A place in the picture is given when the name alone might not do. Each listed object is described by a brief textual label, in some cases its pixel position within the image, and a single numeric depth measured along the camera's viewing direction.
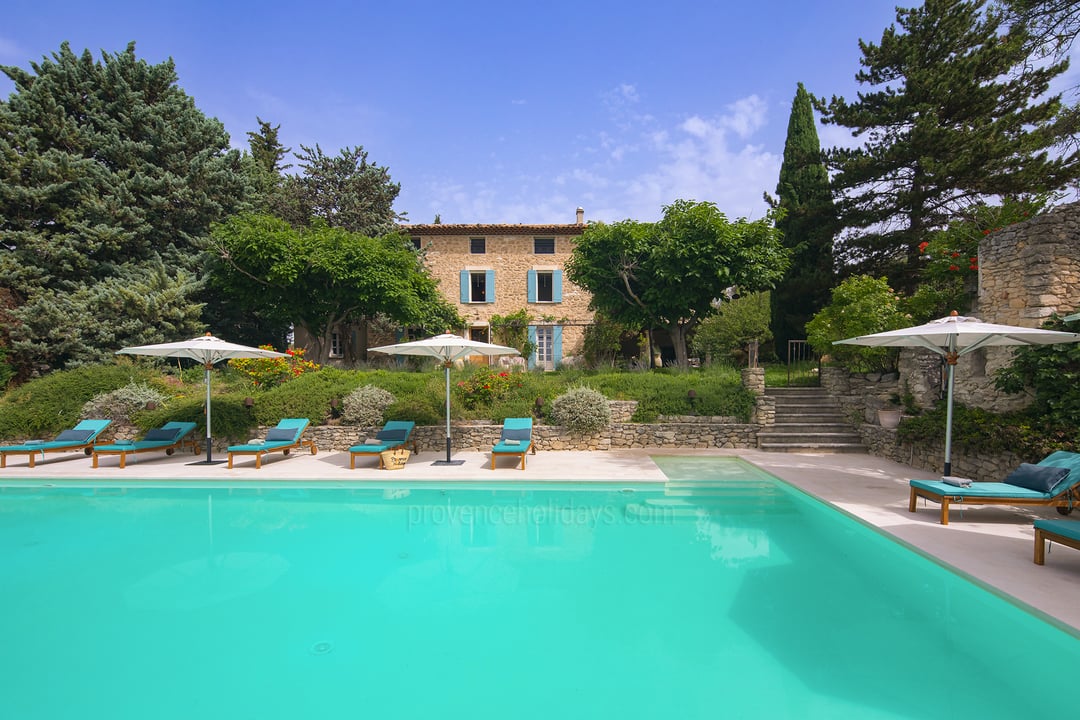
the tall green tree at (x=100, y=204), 14.03
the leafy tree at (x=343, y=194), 19.95
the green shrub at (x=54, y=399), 10.57
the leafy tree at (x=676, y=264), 14.09
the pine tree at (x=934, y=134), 13.62
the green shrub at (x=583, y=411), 10.42
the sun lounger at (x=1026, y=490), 5.05
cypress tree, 17.16
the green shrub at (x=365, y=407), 10.52
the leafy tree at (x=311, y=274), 15.34
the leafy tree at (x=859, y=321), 10.57
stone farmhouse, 20.97
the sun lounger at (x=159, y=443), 8.73
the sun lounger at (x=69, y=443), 8.82
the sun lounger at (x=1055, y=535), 3.92
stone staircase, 10.11
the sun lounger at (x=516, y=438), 8.62
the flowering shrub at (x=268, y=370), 12.14
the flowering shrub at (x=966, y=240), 8.87
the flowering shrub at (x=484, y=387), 11.23
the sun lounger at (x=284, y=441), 8.82
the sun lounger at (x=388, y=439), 8.59
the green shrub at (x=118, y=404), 10.80
